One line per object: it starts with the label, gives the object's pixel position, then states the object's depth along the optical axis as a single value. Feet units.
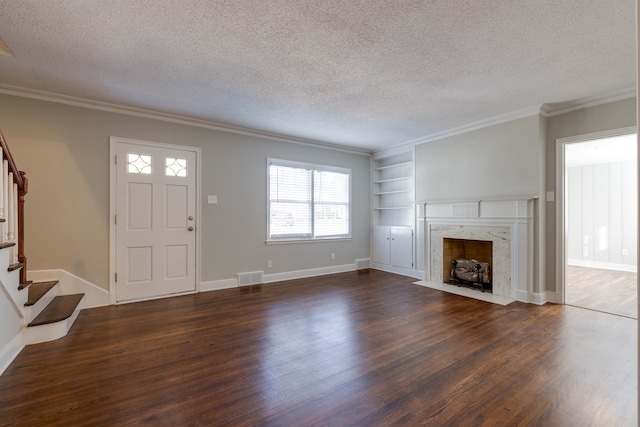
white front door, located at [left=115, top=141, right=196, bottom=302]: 12.88
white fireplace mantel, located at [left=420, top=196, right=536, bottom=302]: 12.90
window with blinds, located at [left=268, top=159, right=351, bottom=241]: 17.26
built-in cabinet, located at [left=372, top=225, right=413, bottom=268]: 18.36
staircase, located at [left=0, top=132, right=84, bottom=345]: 7.94
